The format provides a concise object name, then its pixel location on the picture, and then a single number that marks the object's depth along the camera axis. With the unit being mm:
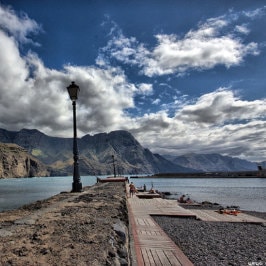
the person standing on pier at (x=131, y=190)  24530
